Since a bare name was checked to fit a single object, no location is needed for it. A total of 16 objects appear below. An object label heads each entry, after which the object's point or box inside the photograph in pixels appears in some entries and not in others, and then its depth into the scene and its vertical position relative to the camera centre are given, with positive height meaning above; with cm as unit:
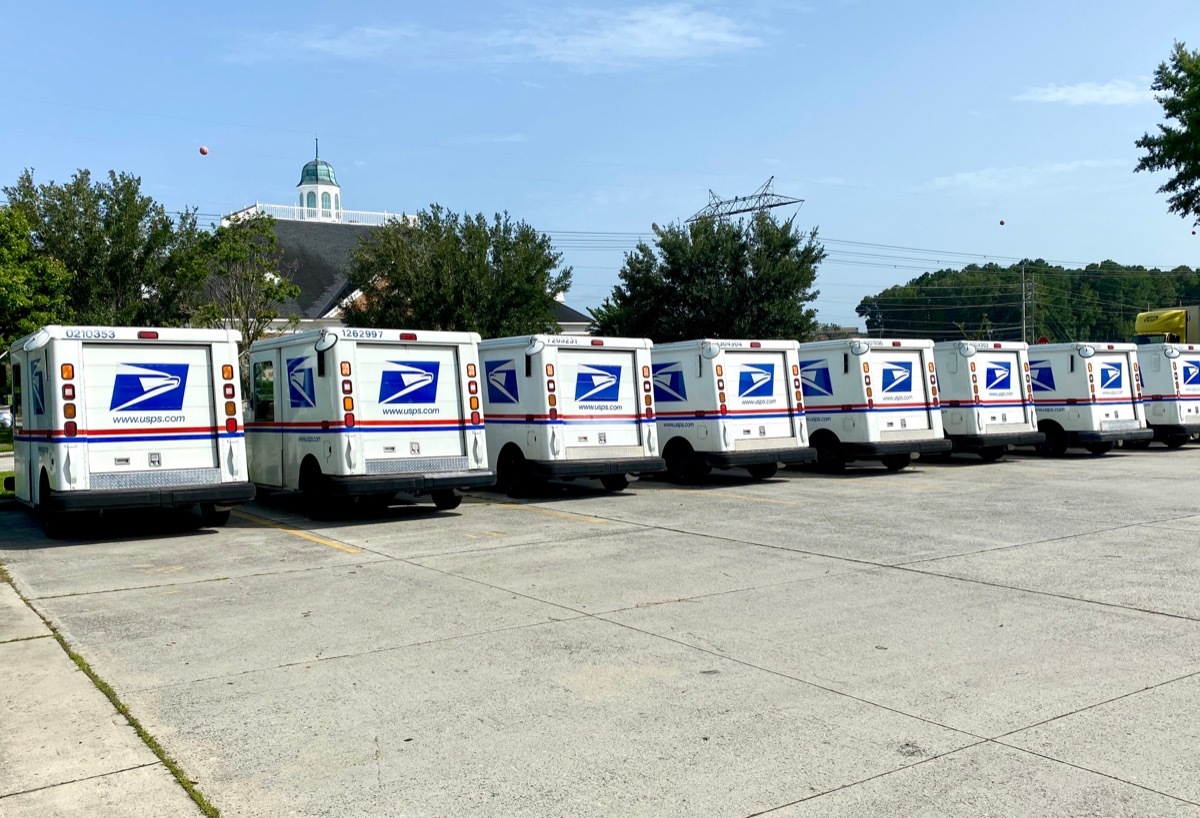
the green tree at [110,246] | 3077 +725
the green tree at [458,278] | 3244 +584
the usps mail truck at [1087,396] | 2386 +44
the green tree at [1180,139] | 3384 +873
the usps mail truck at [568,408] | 1661 +79
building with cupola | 5219 +1189
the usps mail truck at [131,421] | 1252 +89
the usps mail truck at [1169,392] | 2645 +42
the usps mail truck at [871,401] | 2036 +63
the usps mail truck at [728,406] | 1856 +69
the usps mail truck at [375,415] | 1417 +80
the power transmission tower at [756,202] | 4959 +1144
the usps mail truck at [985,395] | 2227 +61
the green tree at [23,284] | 2862 +593
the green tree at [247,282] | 3525 +700
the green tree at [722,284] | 3406 +516
